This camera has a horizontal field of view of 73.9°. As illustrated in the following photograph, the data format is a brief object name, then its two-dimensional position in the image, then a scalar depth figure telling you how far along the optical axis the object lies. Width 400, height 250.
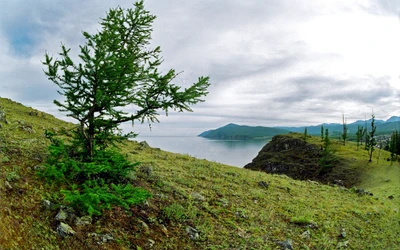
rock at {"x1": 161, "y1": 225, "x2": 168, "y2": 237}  9.14
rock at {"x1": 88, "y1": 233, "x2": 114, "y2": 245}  7.74
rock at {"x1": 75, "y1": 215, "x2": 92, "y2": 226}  8.06
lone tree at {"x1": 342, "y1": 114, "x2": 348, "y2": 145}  121.37
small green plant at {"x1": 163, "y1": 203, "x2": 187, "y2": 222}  10.18
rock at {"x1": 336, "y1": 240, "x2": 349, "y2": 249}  11.78
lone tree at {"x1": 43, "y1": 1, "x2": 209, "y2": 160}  8.99
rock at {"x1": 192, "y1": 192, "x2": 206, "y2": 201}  12.76
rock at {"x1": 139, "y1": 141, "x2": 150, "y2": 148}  29.30
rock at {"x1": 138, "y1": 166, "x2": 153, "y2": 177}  14.01
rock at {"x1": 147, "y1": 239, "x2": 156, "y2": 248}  8.32
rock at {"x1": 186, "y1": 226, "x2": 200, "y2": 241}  9.43
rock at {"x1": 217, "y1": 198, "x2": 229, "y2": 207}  13.11
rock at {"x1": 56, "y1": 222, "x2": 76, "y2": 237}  7.43
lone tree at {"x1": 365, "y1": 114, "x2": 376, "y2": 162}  86.01
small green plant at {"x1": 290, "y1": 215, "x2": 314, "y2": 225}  13.14
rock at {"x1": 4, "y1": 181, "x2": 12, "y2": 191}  8.42
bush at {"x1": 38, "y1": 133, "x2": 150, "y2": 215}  8.34
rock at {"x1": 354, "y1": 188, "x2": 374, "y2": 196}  25.10
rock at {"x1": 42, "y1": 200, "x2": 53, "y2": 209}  8.23
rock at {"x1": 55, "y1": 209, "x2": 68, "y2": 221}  7.83
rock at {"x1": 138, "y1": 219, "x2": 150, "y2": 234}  8.89
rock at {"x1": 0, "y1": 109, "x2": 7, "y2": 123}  16.62
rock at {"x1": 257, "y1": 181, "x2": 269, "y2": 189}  19.36
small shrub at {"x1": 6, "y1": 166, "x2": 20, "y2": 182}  8.86
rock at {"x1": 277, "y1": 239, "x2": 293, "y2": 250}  10.31
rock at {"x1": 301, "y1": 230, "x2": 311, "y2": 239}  11.83
